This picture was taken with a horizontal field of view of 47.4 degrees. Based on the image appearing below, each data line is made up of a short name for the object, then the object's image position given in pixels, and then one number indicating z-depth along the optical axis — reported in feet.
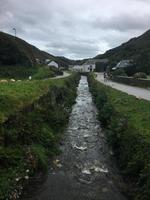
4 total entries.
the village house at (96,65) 228.36
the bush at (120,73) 109.16
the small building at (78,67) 285.35
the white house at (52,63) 229.83
